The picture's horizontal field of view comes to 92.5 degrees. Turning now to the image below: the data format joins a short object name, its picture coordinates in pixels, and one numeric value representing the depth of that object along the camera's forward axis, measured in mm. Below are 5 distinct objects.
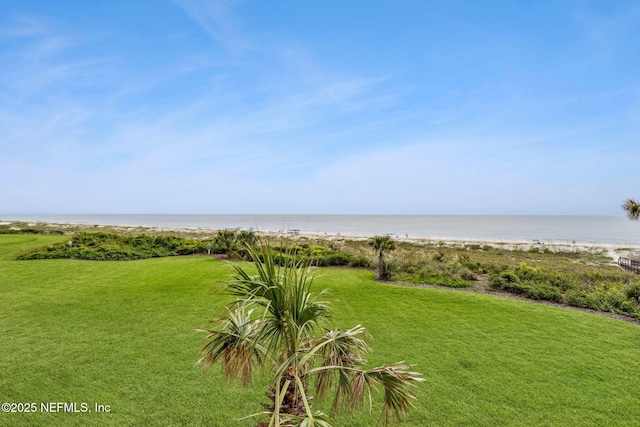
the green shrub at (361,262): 14724
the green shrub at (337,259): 14953
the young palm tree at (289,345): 2305
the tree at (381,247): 12445
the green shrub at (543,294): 10170
